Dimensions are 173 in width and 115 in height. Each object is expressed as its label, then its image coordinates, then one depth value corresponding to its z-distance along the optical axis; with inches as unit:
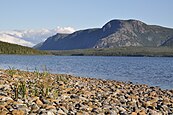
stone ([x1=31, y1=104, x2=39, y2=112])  534.6
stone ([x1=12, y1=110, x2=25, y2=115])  504.4
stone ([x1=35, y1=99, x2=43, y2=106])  585.8
